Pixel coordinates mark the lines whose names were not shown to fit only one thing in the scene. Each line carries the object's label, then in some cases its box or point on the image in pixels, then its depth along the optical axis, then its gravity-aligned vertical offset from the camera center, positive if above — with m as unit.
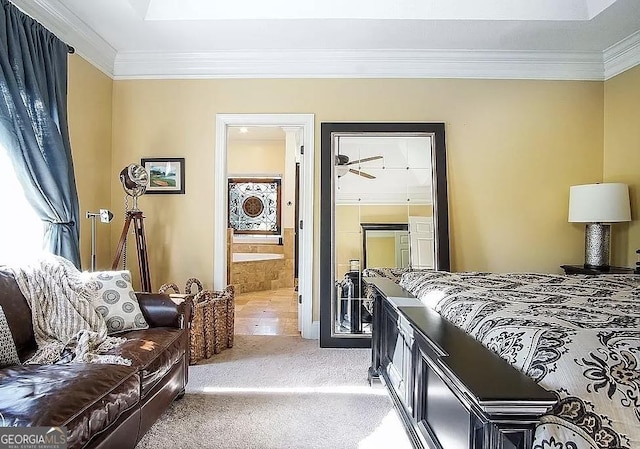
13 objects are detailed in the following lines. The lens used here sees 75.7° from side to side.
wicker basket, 3.16 -0.80
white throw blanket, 1.85 -0.48
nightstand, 3.33 -0.40
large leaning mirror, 3.71 +0.14
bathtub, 7.05 -0.61
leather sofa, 1.32 -0.61
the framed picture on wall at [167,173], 3.83 +0.46
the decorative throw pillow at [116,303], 2.30 -0.46
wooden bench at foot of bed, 0.89 -0.46
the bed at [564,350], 0.91 -0.34
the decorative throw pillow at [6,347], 1.73 -0.53
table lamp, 3.28 +0.08
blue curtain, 2.43 +0.63
